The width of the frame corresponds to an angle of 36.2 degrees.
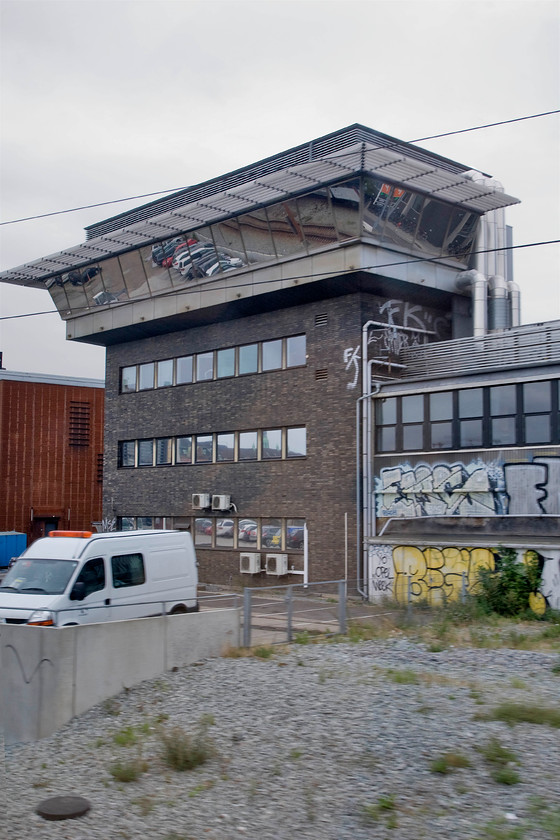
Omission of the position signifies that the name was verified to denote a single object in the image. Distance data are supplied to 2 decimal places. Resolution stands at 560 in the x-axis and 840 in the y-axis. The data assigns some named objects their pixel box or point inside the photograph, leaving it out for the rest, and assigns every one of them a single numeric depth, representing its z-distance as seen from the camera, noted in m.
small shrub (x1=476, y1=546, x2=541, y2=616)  19.11
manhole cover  7.53
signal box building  24.33
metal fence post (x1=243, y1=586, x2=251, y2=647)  14.27
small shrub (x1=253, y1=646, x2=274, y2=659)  13.42
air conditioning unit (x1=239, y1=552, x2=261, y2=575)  27.98
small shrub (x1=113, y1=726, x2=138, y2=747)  9.36
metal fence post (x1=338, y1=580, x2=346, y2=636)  16.27
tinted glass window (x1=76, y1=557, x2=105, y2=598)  14.55
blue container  38.78
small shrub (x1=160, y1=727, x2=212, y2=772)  8.35
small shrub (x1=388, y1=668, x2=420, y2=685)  10.74
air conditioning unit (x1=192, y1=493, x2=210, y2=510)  29.64
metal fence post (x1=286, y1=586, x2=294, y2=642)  15.28
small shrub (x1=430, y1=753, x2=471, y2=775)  7.45
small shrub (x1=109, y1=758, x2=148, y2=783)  8.20
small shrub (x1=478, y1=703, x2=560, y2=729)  8.66
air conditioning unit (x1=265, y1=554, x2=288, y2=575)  27.17
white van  13.94
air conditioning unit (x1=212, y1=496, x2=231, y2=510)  29.17
